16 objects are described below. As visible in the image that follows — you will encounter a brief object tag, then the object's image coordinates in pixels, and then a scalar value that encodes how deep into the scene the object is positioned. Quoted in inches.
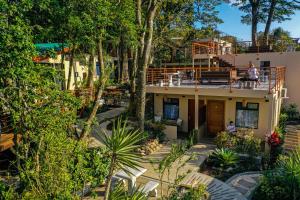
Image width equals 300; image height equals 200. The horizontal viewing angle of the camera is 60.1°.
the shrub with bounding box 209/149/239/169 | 499.8
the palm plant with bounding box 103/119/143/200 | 265.0
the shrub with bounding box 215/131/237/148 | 568.7
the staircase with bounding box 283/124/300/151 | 619.1
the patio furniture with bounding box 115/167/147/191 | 363.3
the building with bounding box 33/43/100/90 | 363.2
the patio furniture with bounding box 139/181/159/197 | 363.9
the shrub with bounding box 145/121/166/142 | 632.1
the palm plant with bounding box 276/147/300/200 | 355.6
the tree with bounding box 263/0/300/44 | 1154.7
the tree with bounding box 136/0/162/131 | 586.2
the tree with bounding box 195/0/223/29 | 1132.5
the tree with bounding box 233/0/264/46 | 1164.5
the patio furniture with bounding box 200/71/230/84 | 637.5
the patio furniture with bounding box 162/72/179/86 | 680.4
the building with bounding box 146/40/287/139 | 576.7
